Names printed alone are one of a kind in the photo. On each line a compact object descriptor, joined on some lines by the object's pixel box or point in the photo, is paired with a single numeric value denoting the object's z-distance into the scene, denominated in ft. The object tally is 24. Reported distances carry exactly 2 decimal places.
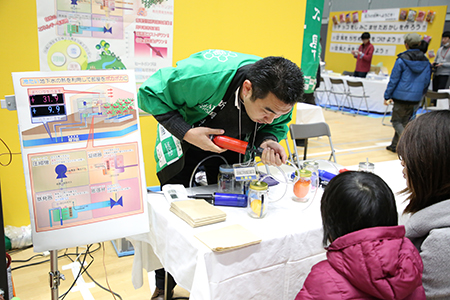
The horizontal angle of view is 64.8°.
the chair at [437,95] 19.63
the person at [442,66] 24.14
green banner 11.70
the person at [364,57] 26.43
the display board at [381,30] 28.12
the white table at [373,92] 24.51
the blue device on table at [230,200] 5.22
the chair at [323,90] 27.96
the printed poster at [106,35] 7.75
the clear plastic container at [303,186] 5.46
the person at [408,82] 15.88
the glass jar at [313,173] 5.82
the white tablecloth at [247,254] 4.06
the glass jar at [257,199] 4.78
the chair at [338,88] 26.22
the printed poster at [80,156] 3.91
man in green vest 4.64
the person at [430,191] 3.32
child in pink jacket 2.90
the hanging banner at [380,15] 30.35
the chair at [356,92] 25.01
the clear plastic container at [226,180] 5.49
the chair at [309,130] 10.30
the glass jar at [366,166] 6.74
